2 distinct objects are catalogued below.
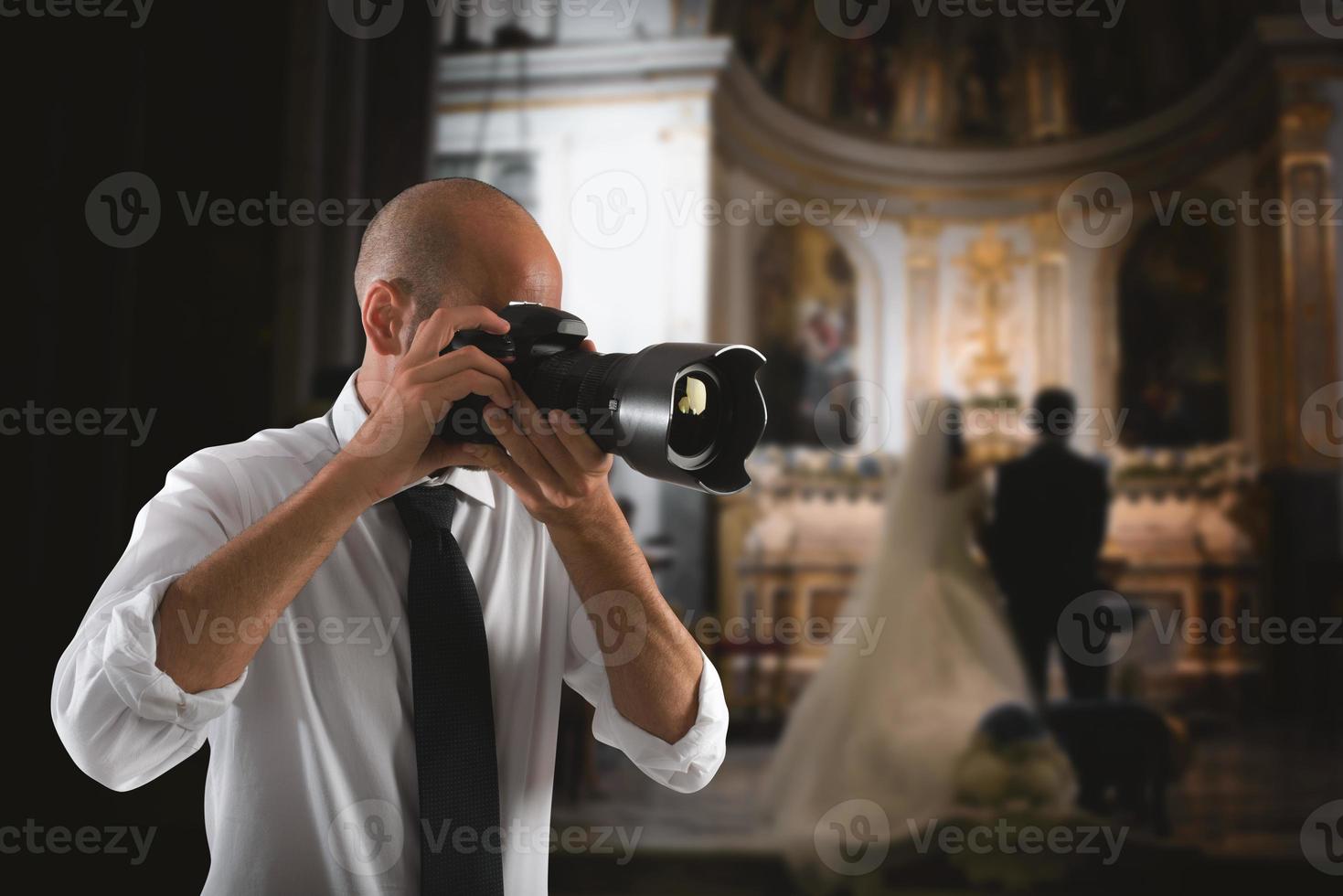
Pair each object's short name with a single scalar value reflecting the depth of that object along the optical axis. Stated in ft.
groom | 12.64
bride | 12.06
